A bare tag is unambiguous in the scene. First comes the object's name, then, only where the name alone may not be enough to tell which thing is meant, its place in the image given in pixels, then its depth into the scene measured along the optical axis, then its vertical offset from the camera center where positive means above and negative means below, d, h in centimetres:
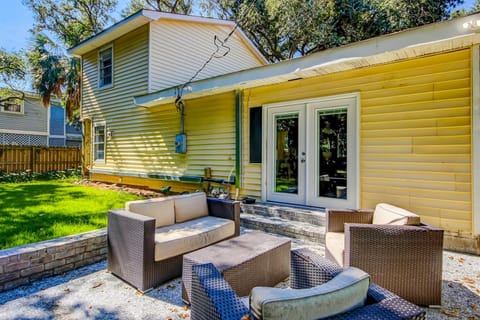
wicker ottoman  240 -94
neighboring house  1552 +211
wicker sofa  273 -85
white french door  474 +14
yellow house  372 +59
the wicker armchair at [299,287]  121 -71
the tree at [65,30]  1217 +723
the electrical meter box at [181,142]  720 +44
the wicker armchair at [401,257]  238 -85
